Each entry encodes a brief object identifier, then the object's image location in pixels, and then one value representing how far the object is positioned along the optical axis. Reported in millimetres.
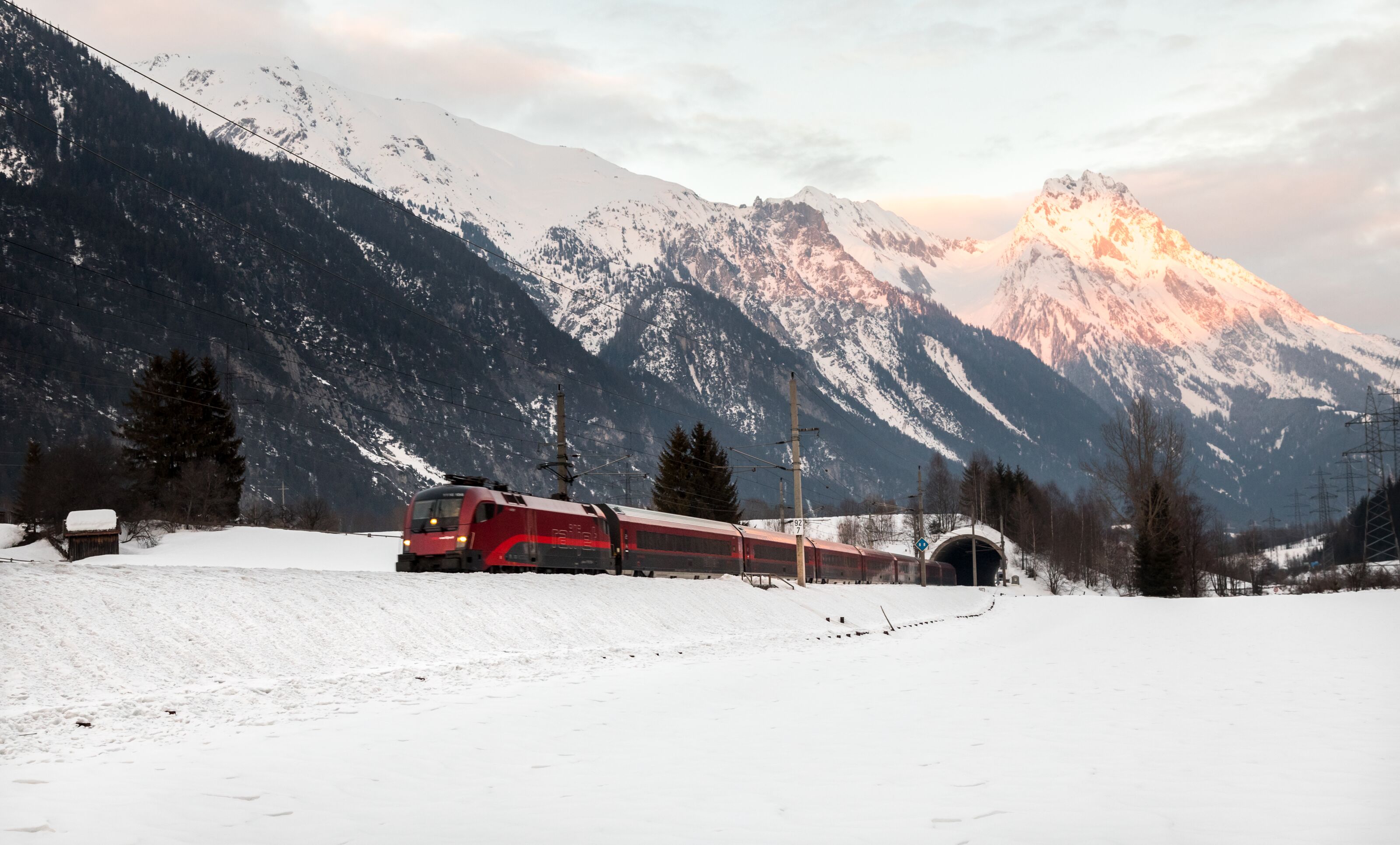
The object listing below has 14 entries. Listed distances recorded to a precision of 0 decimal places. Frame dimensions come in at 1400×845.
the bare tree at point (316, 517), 96438
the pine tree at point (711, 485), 98562
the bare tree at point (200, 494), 73875
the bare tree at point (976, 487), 162250
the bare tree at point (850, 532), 169875
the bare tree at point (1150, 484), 94062
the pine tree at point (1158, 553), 93500
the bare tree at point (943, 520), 174500
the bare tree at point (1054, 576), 126250
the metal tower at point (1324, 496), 147000
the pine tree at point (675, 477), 97625
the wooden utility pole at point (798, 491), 46688
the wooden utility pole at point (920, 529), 82562
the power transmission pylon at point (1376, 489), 100438
